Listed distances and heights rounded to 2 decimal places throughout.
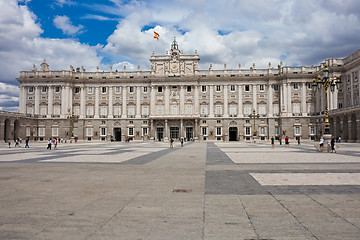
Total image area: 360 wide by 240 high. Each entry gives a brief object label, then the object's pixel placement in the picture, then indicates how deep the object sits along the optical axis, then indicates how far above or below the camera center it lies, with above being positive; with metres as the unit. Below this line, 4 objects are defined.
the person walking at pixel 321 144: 25.88 -1.23
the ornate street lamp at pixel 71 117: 63.79 +3.62
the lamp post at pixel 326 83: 25.35 +4.65
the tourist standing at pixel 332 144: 25.31 -1.21
